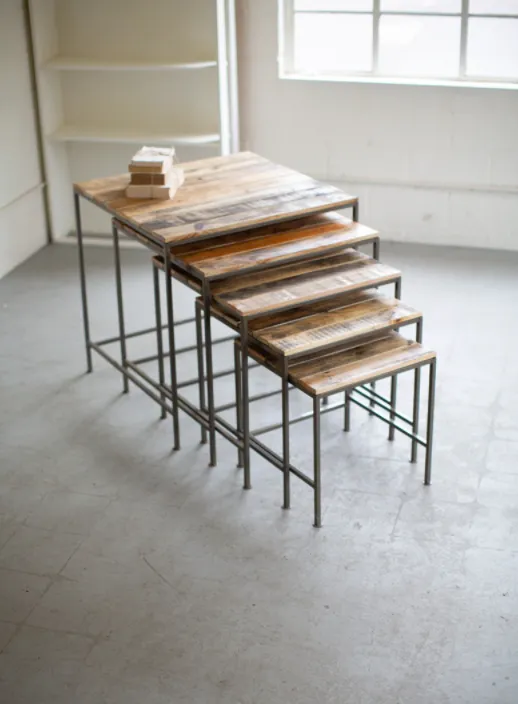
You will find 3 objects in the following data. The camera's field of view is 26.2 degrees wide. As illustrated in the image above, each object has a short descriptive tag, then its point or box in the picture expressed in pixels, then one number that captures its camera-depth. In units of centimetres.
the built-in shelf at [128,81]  635
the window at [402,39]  632
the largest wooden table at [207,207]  436
